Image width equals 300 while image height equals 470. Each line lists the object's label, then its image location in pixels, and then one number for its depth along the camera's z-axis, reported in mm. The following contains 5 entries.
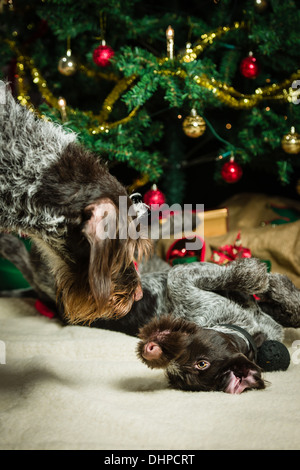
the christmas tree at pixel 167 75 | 2779
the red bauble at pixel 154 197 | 3043
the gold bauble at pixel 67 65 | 2889
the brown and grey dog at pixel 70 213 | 1392
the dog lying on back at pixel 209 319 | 1540
